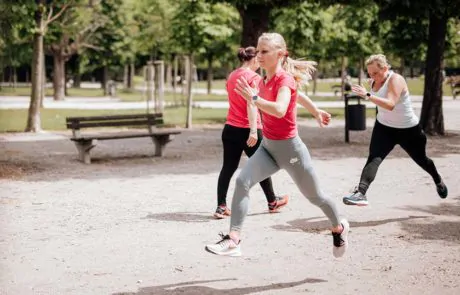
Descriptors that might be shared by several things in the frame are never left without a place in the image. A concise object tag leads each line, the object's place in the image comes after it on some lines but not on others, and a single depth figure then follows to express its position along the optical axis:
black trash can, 15.81
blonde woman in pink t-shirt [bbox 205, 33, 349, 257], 5.63
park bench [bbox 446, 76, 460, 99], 38.50
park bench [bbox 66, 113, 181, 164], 13.16
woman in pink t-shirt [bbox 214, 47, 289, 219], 7.85
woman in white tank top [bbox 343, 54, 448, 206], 7.90
